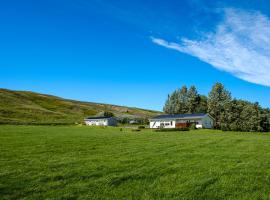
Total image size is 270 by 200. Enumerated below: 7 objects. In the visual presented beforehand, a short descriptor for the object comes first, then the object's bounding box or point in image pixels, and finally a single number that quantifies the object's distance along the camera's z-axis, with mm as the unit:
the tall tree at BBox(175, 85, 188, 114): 80276
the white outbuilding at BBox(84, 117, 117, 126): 83028
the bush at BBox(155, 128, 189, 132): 44314
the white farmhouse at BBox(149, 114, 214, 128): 60976
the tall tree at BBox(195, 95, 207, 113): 78031
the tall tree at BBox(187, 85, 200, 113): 79143
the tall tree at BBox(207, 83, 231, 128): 68057
